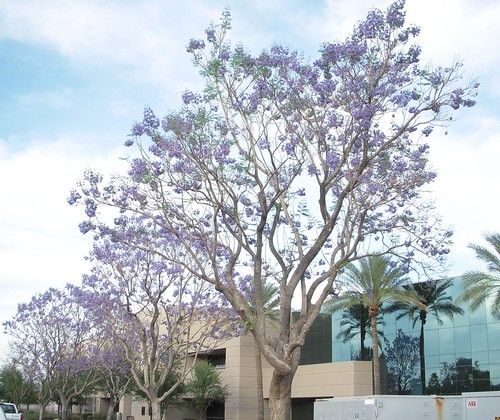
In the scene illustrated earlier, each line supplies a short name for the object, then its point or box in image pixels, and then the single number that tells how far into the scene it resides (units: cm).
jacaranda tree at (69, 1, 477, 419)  1582
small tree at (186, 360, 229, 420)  4456
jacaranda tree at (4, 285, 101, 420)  4288
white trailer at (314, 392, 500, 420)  1716
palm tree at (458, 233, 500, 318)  2881
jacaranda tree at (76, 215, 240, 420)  2589
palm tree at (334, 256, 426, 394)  3325
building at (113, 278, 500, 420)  3391
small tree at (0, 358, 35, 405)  6288
